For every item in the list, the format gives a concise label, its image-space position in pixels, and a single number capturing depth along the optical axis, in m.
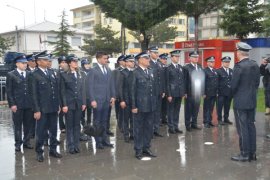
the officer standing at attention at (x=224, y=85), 10.30
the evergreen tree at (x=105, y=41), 45.16
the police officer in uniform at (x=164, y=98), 9.52
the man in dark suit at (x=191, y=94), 9.64
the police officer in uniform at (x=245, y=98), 6.63
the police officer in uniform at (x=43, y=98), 6.91
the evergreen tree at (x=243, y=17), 26.25
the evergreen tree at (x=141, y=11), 20.59
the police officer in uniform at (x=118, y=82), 8.76
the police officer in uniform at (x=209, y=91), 10.16
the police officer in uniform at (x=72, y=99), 7.36
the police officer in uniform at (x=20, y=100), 7.75
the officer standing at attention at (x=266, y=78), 11.95
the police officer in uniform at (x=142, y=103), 6.98
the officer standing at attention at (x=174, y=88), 9.34
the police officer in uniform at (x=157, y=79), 9.08
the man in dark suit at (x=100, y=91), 7.69
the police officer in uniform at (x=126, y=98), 8.43
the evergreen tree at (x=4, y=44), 41.97
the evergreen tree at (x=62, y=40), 38.41
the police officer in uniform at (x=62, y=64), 7.52
